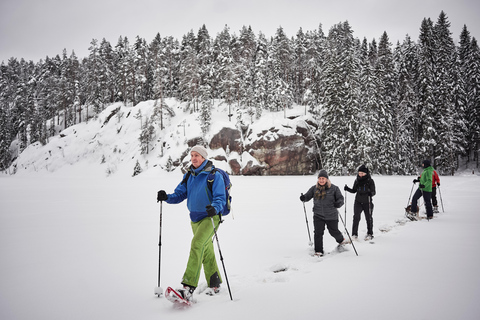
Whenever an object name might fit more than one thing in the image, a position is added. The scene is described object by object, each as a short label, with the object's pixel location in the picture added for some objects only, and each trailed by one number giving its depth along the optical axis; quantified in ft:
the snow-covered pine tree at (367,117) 100.99
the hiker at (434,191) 35.86
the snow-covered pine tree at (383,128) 106.42
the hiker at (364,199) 22.67
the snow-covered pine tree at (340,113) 106.83
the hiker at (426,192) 32.19
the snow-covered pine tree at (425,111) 115.24
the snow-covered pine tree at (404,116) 113.80
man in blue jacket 11.65
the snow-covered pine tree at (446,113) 113.19
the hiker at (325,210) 18.62
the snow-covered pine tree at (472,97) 123.65
